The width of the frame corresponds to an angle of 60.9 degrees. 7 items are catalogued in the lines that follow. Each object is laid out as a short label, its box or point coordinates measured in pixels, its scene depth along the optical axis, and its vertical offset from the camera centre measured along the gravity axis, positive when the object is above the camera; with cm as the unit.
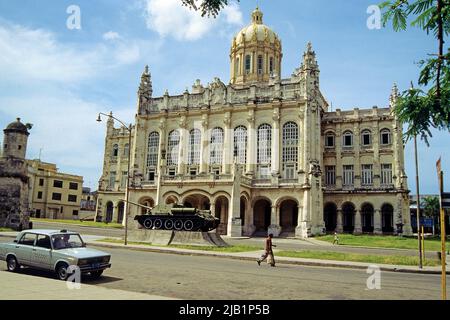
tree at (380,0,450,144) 558 +214
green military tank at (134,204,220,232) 2728 -11
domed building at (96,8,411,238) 4381 +800
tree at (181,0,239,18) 596 +329
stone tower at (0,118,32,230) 3353 +289
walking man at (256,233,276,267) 1672 -152
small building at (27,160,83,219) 6981 +394
